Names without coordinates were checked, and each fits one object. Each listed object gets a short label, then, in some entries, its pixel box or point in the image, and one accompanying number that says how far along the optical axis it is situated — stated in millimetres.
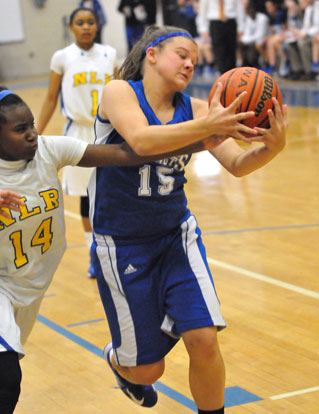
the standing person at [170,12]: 20802
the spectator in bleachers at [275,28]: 16531
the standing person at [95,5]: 18956
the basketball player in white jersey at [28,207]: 3117
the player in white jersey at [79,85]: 6145
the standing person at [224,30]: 15648
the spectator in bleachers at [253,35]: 16691
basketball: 3076
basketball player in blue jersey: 3246
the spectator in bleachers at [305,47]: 15227
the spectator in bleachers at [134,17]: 20219
